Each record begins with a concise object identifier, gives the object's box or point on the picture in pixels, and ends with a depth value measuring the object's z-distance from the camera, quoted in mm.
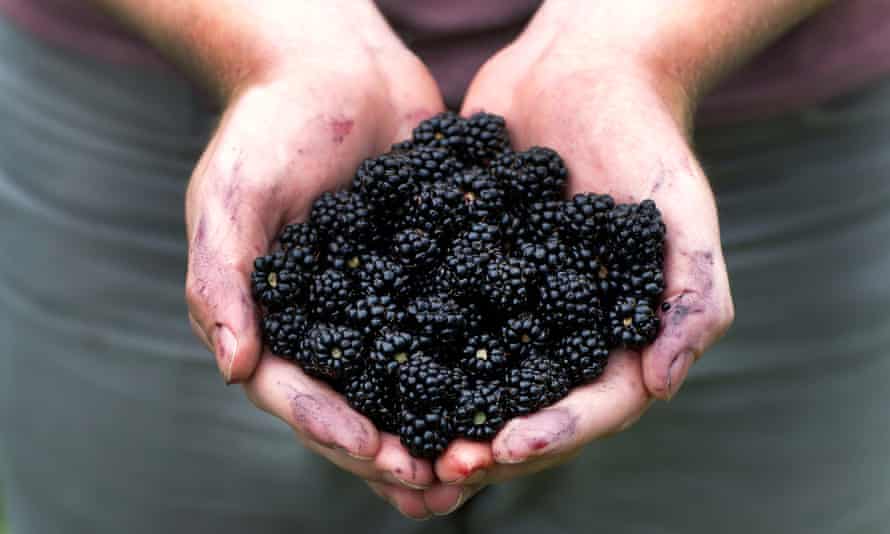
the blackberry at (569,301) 862
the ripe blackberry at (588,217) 876
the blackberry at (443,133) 907
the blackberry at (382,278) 872
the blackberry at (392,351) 852
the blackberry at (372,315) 863
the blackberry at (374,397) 852
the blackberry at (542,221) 884
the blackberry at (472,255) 870
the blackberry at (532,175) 889
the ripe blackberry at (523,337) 867
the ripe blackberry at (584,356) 856
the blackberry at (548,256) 874
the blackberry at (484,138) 909
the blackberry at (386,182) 882
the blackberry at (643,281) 858
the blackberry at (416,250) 878
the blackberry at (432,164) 894
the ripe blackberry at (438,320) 861
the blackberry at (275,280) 855
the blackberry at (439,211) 883
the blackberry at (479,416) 845
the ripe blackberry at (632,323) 851
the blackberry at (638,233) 858
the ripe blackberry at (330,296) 868
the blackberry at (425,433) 840
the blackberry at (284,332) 854
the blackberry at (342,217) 879
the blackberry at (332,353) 850
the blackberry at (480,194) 886
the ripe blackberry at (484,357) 860
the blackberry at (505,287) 867
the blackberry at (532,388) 848
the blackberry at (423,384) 844
